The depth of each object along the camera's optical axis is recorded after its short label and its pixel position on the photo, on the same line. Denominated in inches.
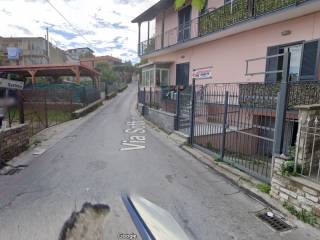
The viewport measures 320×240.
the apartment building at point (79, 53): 2339.4
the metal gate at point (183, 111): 335.0
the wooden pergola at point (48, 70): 735.7
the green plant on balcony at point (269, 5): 318.3
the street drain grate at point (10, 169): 207.8
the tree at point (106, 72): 1548.6
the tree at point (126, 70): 2143.9
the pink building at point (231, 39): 320.1
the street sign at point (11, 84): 245.2
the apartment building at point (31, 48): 1555.1
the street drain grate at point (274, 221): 129.2
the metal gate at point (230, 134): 216.8
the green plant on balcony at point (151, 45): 730.8
